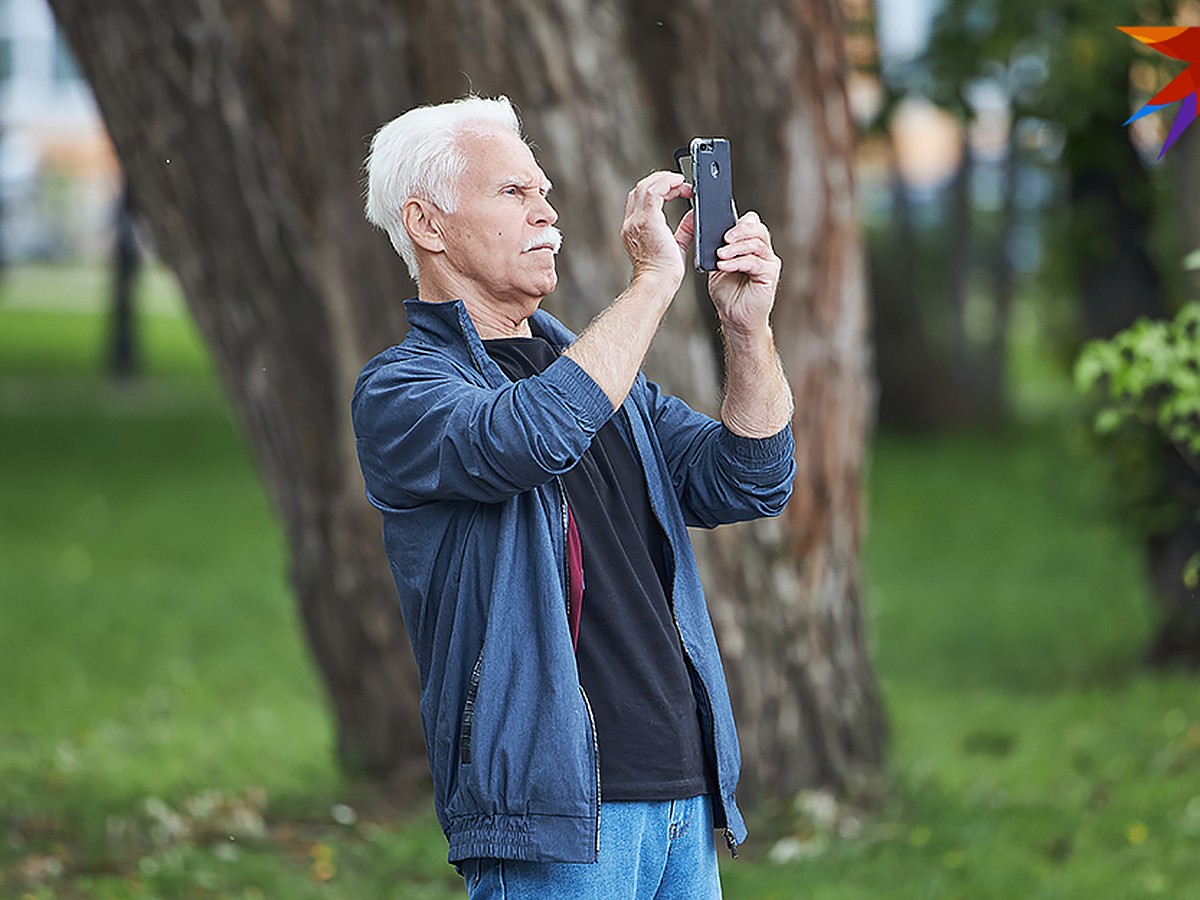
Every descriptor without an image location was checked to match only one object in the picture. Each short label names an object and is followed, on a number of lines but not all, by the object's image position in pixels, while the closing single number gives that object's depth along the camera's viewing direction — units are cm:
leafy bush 881
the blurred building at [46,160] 9575
